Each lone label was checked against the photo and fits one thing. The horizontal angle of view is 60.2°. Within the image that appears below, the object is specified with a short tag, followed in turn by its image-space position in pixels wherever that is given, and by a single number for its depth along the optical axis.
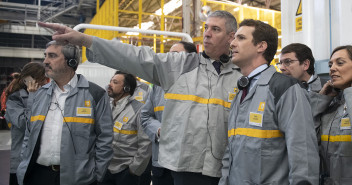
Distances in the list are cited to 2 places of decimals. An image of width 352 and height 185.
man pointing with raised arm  2.02
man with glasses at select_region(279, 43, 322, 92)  2.71
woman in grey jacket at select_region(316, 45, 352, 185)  1.87
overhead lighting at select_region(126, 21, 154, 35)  14.23
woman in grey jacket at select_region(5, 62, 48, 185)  3.39
